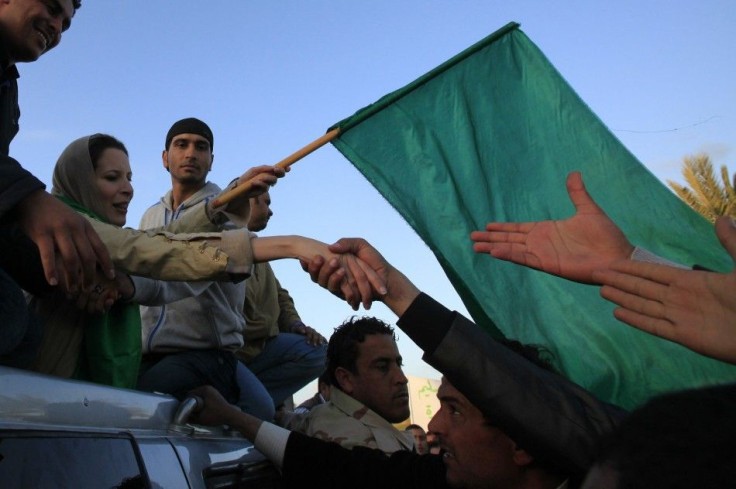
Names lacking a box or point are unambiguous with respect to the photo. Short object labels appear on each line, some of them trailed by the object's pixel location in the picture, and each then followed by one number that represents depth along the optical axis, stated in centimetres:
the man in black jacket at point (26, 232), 178
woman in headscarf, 227
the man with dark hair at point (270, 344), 410
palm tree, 1733
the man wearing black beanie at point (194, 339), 283
